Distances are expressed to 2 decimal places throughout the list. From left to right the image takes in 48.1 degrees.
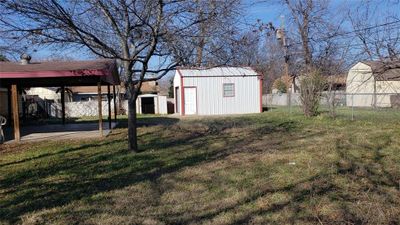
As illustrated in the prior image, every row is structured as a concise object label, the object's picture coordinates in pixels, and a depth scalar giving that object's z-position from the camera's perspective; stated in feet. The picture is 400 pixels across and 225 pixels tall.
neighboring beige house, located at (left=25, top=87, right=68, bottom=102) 176.65
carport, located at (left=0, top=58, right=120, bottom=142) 49.08
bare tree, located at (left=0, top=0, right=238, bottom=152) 29.25
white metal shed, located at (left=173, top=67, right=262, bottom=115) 106.73
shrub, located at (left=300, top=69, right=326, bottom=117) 75.97
